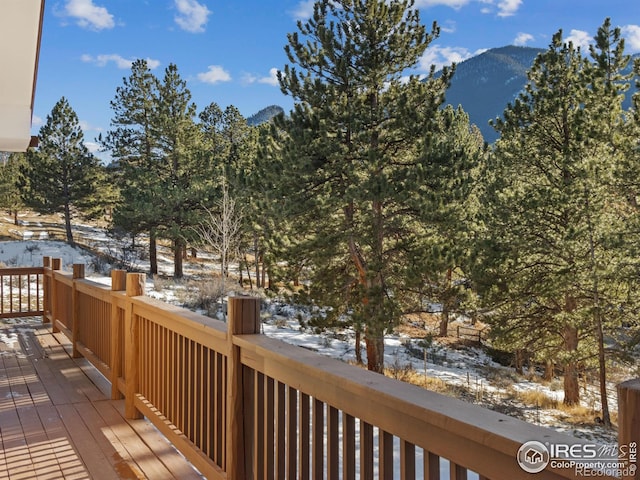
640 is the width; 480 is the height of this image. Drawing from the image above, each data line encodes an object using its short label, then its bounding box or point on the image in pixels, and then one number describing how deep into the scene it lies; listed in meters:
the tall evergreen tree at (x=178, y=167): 19.31
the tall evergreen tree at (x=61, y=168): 22.11
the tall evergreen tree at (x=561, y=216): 10.39
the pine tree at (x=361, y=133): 10.45
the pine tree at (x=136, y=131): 20.56
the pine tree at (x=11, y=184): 26.34
